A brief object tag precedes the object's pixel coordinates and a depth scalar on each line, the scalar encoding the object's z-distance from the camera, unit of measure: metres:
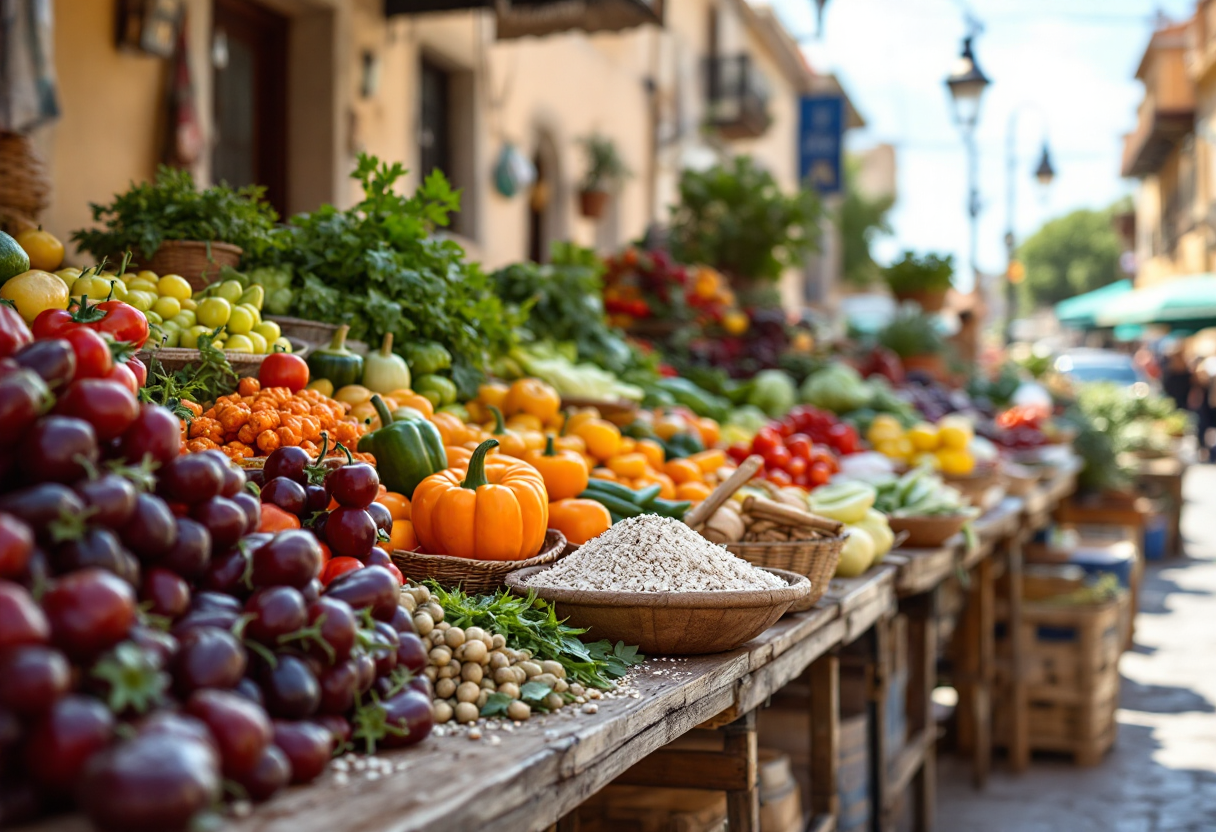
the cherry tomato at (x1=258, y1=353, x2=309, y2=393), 2.82
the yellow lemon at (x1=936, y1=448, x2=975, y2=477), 5.50
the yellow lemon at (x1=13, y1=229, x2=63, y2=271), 2.96
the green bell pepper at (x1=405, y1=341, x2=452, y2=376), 3.63
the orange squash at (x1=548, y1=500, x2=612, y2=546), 2.96
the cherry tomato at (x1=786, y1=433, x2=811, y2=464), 4.62
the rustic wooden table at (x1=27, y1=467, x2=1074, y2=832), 1.41
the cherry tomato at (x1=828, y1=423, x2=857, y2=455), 5.57
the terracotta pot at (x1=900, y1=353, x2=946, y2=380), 9.23
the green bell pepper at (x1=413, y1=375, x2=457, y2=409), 3.62
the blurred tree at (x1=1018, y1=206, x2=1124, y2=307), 61.66
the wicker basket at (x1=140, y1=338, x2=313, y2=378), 2.64
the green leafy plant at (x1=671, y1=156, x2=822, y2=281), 8.65
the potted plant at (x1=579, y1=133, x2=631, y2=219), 11.27
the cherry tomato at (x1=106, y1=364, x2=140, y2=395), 1.66
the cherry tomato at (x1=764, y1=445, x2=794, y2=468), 4.45
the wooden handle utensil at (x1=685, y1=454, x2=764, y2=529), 2.88
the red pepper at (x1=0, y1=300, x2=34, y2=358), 1.58
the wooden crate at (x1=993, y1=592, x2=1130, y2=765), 5.71
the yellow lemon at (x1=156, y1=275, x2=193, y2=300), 3.01
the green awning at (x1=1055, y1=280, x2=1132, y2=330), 17.61
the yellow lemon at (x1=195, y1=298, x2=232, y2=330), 2.97
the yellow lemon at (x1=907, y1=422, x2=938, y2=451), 5.79
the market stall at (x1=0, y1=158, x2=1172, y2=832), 1.33
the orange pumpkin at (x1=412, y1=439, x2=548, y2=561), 2.52
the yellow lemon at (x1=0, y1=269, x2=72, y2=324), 2.50
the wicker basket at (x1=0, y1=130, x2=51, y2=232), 4.04
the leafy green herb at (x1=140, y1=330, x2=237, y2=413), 2.45
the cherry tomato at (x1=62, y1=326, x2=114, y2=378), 1.60
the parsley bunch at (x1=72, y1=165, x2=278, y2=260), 3.32
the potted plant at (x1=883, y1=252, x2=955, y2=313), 9.79
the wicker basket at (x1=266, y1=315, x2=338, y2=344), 3.35
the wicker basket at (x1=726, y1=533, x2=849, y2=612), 2.86
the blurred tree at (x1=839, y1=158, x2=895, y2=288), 33.22
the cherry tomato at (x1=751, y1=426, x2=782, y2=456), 4.50
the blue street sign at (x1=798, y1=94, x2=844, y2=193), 15.95
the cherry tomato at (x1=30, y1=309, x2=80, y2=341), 1.99
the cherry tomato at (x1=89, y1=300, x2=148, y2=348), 2.20
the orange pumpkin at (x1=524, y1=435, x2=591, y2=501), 3.12
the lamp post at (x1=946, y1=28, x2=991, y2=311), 9.59
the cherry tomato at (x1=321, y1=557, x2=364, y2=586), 1.93
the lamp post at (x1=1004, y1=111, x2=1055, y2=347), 19.86
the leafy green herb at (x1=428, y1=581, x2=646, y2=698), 2.05
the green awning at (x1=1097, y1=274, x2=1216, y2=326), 13.83
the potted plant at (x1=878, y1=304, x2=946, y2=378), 9.26
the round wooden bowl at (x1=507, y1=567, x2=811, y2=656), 2.21
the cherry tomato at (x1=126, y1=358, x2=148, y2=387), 2.01
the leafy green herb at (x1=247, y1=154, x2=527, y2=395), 3.54
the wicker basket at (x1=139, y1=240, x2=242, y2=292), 3.29
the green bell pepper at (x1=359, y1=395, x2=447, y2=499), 2.75
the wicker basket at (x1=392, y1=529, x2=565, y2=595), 2.38
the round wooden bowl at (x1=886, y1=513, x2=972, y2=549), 4.19
